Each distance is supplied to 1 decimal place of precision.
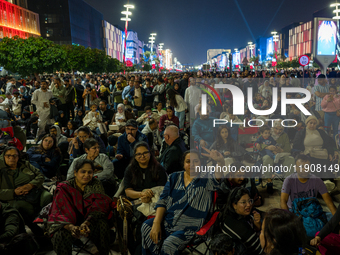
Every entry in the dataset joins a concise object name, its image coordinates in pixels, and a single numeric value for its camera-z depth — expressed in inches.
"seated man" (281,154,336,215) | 152.7
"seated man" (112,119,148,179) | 219.5
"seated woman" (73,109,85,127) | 378.9
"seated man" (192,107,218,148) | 274.4
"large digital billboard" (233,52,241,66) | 7210.6
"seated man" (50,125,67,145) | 265.8
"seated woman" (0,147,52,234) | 167.5
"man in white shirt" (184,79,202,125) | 399.9
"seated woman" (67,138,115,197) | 188.9
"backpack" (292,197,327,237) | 138.2
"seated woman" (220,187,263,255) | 125.3
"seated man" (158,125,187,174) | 205.0
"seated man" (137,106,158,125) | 357.8
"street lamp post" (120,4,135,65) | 1157.2
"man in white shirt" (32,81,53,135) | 384.5
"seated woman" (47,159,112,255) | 138.9
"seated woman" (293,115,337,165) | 234.1
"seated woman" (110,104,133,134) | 344.1
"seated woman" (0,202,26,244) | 139.2
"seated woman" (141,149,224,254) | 136.3
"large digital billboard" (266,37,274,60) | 6042.3
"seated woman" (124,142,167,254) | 165.2
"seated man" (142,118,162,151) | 288.5
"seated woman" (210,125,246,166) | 235.9
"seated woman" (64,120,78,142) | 318.3
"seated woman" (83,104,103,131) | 339.0
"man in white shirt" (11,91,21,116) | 484.1
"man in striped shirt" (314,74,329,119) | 400.4
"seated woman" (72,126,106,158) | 226.8
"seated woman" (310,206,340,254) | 120.5
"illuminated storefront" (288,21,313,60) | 4697.3
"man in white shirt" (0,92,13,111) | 481.2
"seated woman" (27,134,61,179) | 214.5
